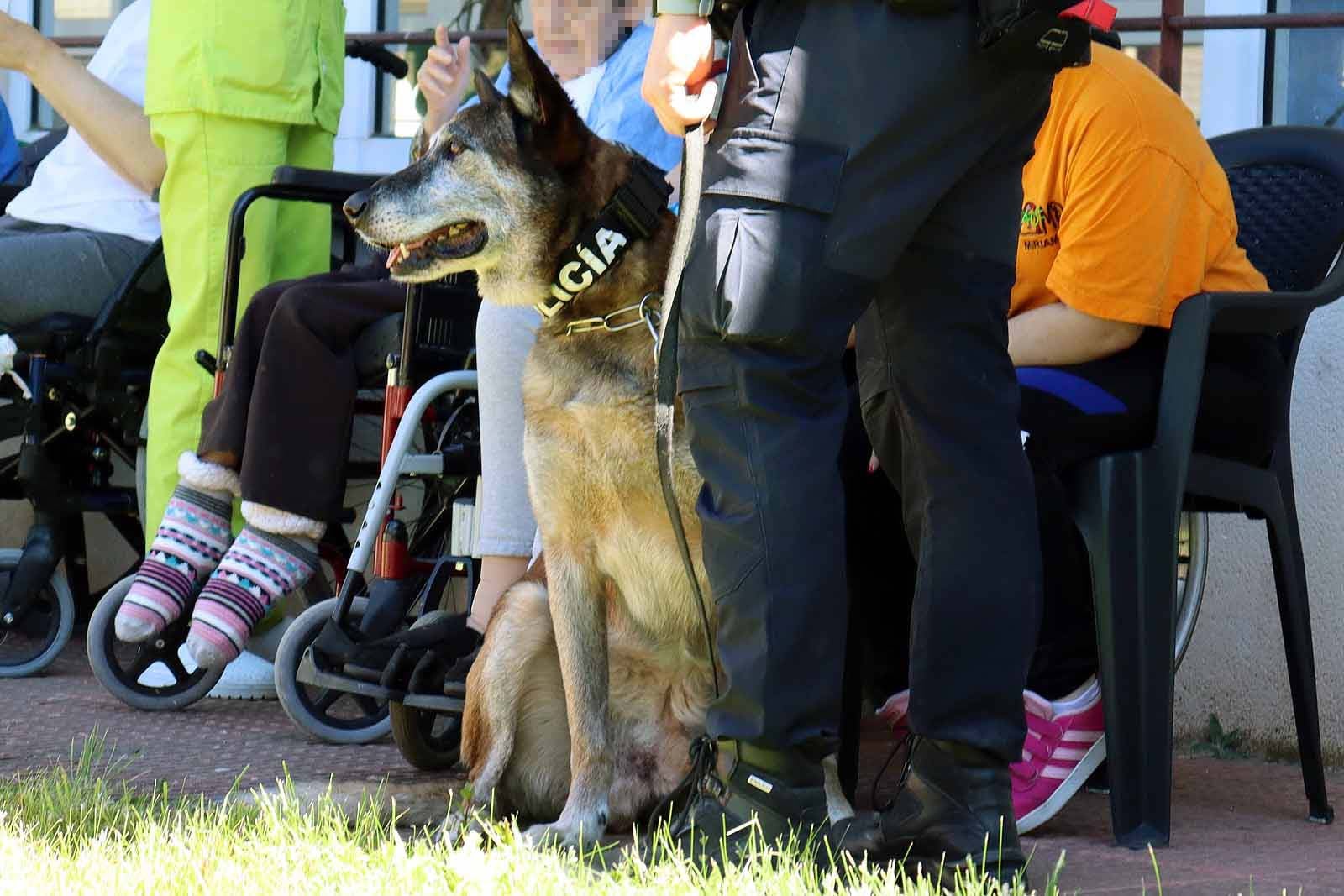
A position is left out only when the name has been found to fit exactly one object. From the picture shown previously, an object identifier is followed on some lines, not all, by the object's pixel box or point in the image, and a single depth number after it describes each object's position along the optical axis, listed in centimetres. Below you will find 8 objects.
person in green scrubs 893
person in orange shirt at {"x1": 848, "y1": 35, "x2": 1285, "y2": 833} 584
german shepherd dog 594
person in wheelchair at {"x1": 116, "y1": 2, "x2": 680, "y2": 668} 812
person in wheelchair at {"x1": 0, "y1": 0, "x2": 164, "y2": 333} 948
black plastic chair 571
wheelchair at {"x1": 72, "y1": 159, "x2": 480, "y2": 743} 754
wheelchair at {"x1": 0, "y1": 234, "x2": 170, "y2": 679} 954
